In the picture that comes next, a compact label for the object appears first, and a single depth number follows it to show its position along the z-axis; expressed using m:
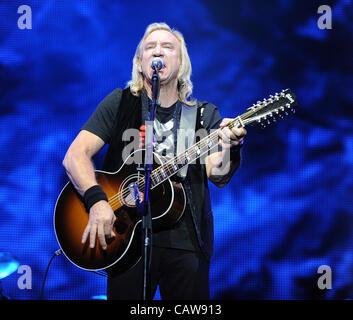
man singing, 4.65
